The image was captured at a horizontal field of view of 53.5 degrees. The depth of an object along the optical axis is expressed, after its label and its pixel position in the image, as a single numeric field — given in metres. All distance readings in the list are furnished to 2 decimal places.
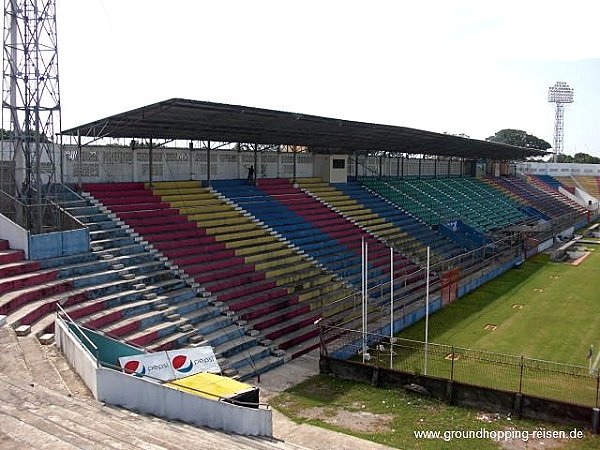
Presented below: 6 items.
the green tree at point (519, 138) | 149.38
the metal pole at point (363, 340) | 16.47
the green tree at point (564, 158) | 117.85
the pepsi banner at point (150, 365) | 11.20
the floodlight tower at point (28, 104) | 16.88
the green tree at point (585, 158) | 124.06
